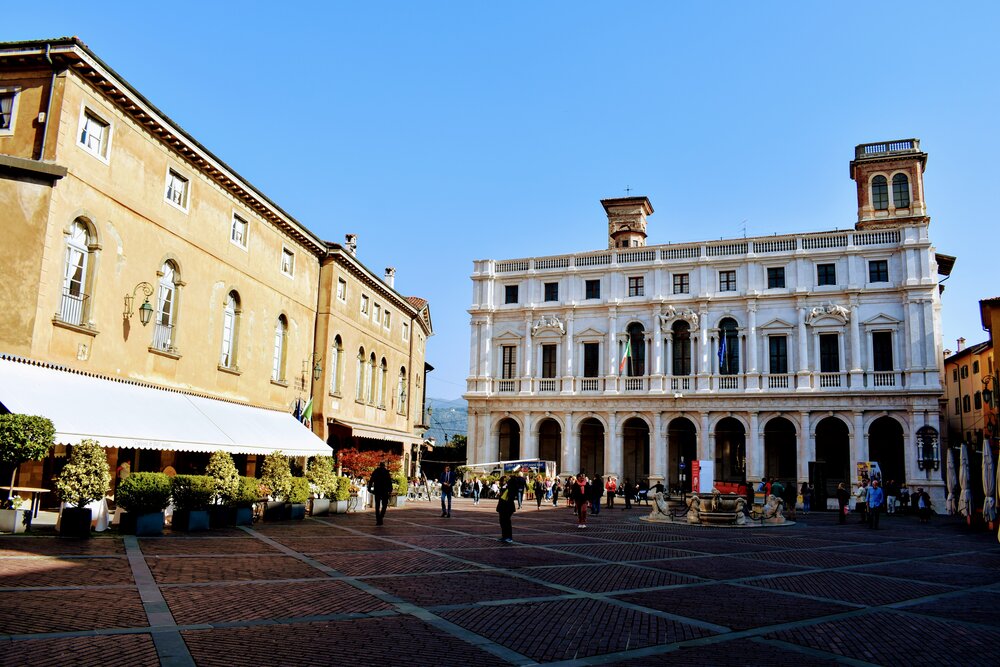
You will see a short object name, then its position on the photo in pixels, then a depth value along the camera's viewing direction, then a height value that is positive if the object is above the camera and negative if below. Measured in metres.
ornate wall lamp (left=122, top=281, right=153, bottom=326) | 18.39 +3.39
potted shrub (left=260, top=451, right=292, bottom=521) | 20.34 -1.07
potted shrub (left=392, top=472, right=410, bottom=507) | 29.48 -1.63
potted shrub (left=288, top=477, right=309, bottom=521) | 20.86 -1.48
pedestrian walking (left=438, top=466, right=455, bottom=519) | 24.58 -1.40
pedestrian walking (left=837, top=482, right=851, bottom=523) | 28.62 -1.50
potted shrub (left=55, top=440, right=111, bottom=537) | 14.15 -0.89
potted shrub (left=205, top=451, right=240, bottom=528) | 17.64 -1.08
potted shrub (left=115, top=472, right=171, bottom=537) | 15.10 -1.27
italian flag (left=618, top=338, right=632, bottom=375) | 46.71 +6.50
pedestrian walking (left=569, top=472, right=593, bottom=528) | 23.00 -1.42
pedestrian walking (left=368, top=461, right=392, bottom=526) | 21.16 -1.18
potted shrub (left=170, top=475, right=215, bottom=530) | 16.53 -1.34
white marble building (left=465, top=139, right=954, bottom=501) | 42.28 +6.58
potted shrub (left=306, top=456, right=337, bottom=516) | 23.16 -1.19
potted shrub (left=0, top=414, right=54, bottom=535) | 12.38 -0.05
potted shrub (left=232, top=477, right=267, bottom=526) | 18.34 -1.45
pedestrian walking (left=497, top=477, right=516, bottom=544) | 17.50 -1.43
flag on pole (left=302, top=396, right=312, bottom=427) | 27.53 +1.13
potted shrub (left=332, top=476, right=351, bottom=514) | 24.20 -1.60
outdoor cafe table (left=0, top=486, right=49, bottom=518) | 14.96 -1.32
